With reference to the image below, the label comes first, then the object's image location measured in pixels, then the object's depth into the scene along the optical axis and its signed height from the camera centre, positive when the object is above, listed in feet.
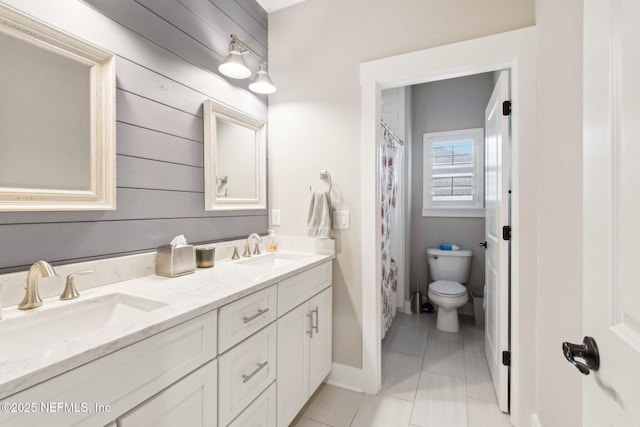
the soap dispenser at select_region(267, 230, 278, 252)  6.92 -0.77
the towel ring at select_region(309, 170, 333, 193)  6.41 +0.81
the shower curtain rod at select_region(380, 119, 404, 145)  8.13 +2.41
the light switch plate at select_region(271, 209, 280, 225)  7.24 -0.12
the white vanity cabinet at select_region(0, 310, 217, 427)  1.98 -1.42
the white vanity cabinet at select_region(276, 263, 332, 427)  4.64 -2.34
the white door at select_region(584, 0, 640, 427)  1.58 +0.03
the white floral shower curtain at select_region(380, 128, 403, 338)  8.20 -0.21
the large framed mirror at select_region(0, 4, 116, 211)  3.14 +1.11
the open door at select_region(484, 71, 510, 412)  5.59 -0.68
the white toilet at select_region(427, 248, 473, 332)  8.75 -2.37
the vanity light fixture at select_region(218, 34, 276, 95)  5.28 +2.72
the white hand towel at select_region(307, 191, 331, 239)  6.38 -0.09
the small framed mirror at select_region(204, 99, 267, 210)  5.49 +1.13
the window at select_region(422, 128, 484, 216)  10.44 +1.46
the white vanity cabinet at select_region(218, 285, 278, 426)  3.44 -1.91
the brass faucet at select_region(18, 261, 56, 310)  2.94 -0.83
